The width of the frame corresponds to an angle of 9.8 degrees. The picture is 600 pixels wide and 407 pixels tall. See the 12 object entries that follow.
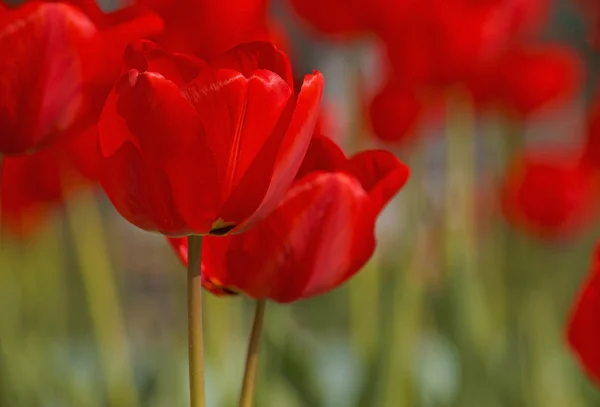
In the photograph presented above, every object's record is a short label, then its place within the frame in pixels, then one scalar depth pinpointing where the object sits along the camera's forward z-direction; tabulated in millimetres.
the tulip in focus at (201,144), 1007
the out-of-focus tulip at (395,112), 1894
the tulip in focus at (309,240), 1046
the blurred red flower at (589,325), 1109
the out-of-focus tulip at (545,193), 2538
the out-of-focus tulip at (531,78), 2411
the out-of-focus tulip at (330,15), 1801
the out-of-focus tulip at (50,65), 1059
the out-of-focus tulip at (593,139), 1715
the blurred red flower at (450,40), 1775
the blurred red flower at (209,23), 1414
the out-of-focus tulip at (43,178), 1625
